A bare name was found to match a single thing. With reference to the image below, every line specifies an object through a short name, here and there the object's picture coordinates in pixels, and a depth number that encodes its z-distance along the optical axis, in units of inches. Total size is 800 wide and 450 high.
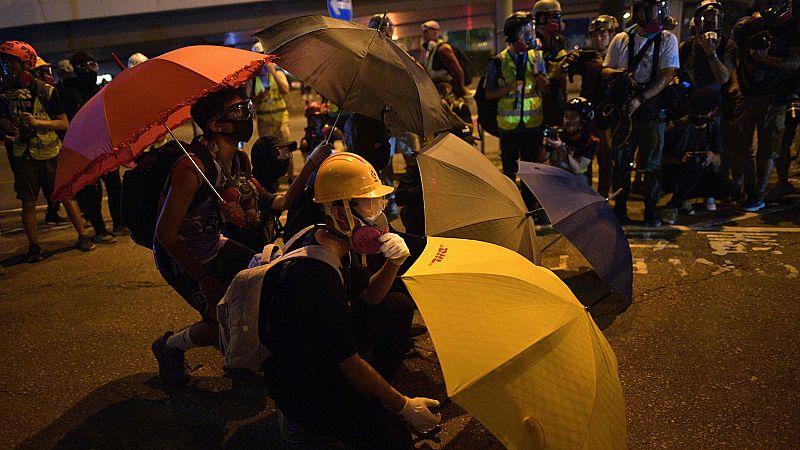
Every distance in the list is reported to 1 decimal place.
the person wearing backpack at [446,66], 293.5
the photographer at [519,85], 225.8
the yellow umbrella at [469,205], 134.6
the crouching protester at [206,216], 119.4
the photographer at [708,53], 223.3
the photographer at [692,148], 227.0
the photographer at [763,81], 227.3
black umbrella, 143.9
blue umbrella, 138.2
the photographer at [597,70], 229.8
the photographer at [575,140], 217.6
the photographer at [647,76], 212.8
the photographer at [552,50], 249.9
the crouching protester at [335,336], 94.6
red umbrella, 106.2
